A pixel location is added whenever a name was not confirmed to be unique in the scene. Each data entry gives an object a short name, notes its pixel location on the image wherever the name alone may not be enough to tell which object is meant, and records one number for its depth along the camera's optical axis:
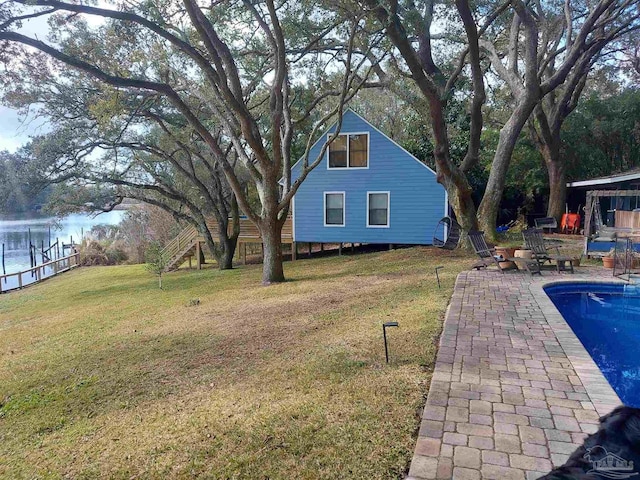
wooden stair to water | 17.58
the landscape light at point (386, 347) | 4.09
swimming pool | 4.50
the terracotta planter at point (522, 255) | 9.03
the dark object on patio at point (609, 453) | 2.30
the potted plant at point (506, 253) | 9.13
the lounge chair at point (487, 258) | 8.74
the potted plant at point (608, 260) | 9.12
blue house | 15.32
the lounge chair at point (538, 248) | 8.84
